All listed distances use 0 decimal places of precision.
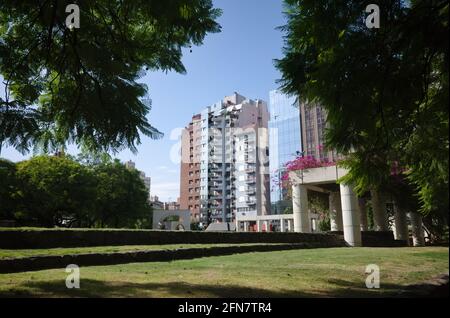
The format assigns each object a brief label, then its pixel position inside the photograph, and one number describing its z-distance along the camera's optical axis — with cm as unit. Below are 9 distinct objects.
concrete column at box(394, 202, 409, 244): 2889
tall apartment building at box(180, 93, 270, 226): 11188
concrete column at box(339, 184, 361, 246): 2397
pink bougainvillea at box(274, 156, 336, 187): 2648
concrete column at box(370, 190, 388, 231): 2938
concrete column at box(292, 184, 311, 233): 2666
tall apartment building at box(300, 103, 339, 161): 9900
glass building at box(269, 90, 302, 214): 9916
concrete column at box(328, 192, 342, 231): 3005
